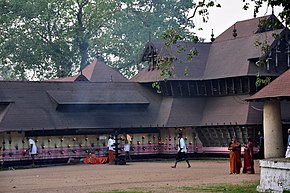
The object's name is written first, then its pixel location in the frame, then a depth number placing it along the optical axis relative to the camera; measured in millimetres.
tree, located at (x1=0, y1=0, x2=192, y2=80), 57050
